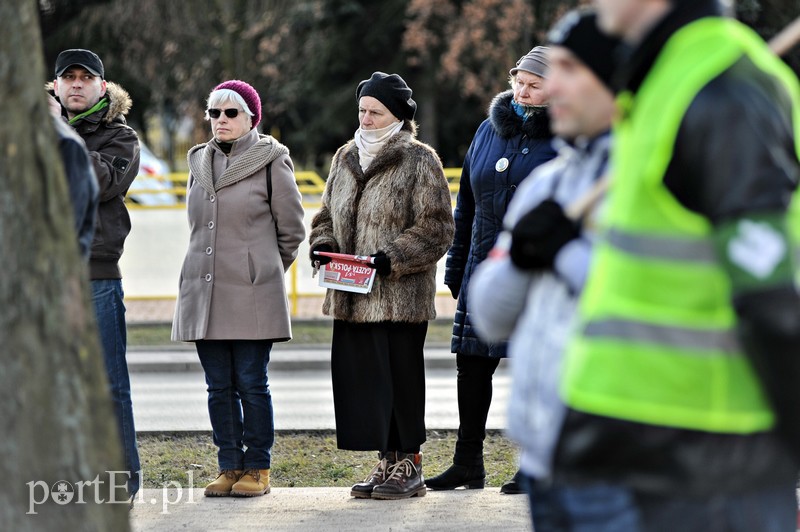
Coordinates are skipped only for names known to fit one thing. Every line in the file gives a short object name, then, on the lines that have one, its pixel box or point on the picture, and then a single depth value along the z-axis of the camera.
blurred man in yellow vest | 4.52
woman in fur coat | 12.09
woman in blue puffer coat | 11.91
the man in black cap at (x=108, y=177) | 11.30
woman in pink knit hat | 12.23
